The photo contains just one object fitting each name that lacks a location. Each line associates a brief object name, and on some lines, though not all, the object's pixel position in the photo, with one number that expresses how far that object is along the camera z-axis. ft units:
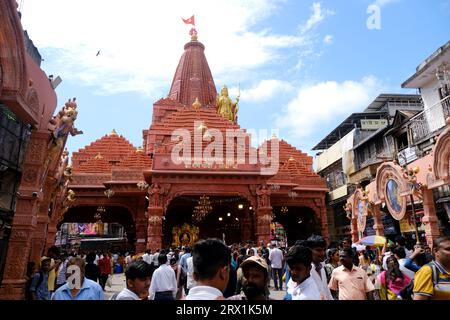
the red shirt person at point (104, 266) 37.83
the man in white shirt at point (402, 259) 13.87
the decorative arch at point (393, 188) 40.65
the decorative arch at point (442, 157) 31.12
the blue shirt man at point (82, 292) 10.01
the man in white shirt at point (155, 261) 38.64
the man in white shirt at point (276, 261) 33.65
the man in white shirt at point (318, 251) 12.19
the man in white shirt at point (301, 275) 8.01
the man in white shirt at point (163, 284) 17.10
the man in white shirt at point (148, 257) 35.99
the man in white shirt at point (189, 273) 19.88
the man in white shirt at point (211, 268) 5.94
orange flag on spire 115.55
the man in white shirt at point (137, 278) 9.07
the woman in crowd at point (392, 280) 13.44
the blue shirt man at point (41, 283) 17.57
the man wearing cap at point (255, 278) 8.14
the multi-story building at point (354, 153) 73.31
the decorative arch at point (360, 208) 53.11
